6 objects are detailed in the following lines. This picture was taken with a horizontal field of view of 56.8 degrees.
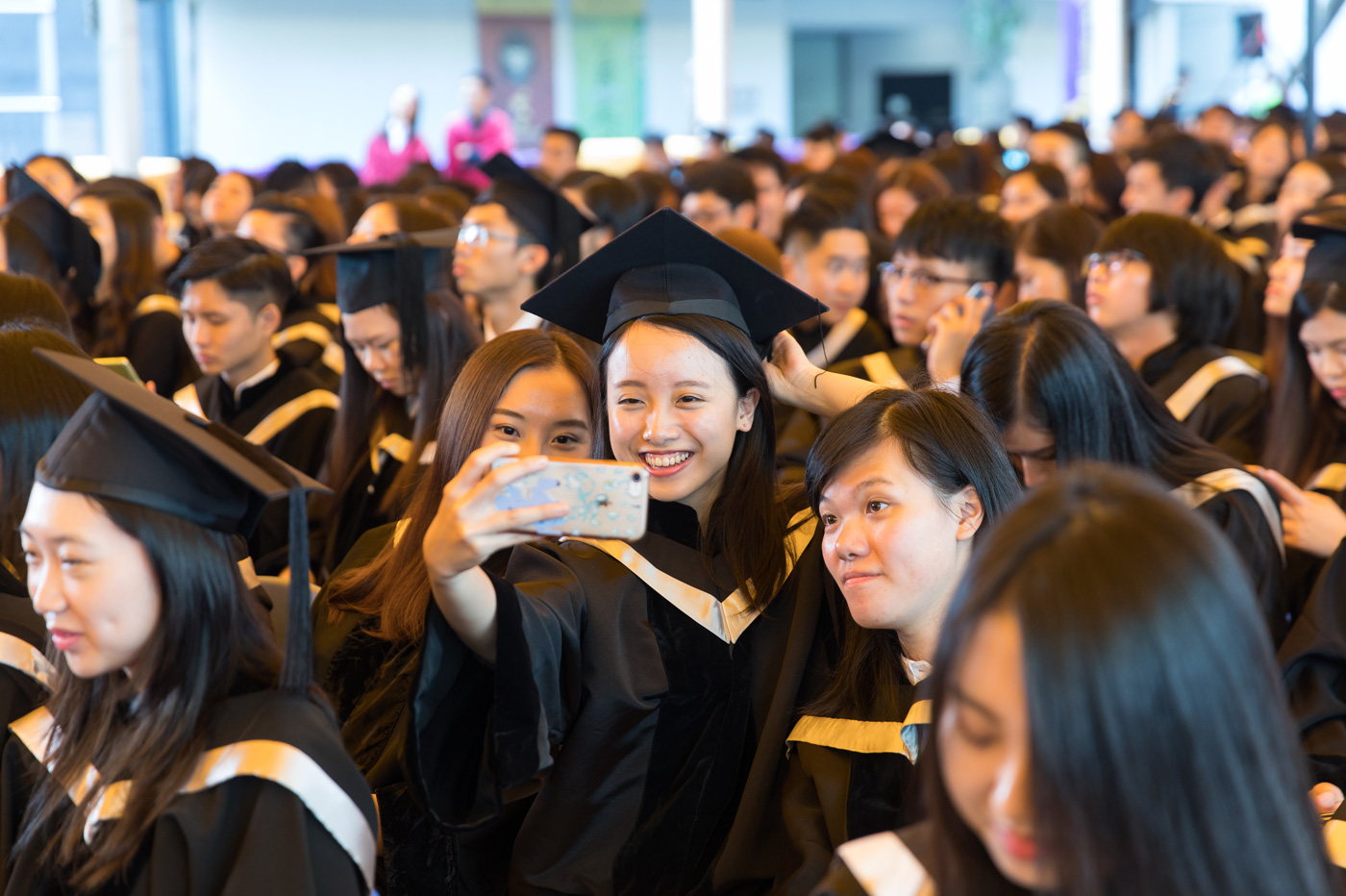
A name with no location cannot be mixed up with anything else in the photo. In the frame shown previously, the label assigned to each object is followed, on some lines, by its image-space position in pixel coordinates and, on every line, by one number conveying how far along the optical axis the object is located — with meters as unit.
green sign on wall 14.55
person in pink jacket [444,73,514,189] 11.55
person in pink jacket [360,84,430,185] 11.26
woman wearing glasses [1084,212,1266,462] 3.84
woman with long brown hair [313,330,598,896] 2.39
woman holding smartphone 2.03
